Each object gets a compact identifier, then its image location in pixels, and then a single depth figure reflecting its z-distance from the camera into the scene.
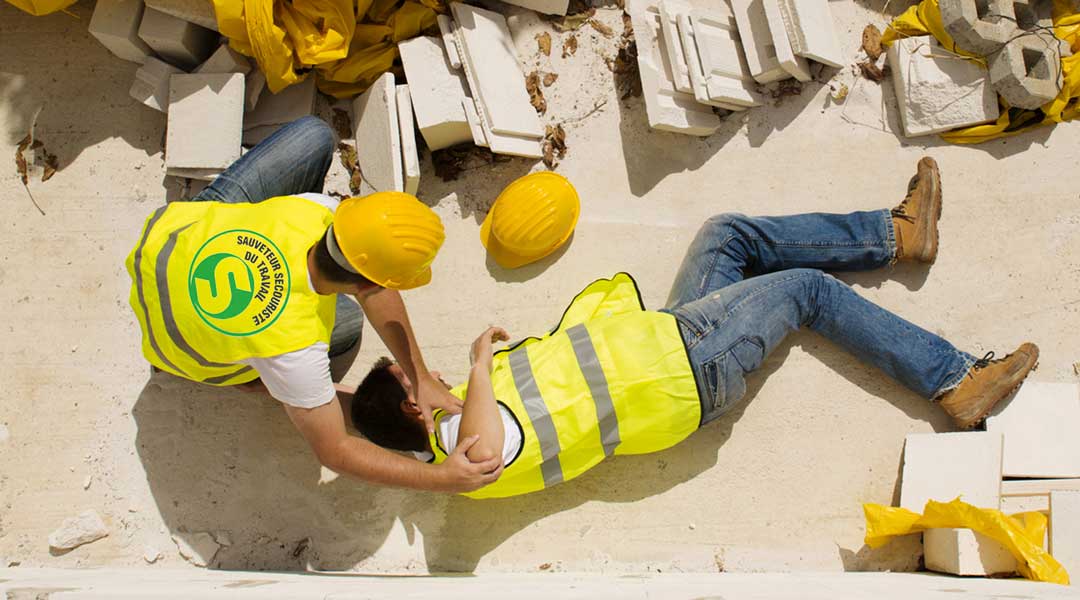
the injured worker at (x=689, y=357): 3.15
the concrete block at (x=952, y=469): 3.45
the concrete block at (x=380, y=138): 3.66
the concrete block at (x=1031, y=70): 3.70
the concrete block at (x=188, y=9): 3.57
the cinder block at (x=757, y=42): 3.82
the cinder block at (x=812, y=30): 3.70
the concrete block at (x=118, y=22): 3.66
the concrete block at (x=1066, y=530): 3.24
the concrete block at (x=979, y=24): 3.72
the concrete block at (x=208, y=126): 3.64
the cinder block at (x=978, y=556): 3.26
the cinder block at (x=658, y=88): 3.78
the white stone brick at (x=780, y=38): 3.71
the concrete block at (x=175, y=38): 3.64
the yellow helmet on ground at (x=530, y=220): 3.70
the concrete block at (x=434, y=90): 3.68
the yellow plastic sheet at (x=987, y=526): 3.16
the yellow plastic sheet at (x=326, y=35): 3.51
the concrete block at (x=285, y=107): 3.86
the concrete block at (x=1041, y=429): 3.51
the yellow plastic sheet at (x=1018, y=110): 3.81
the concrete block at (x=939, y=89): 3.82
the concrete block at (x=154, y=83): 3.74
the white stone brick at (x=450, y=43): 3.74
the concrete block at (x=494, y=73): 3.70
